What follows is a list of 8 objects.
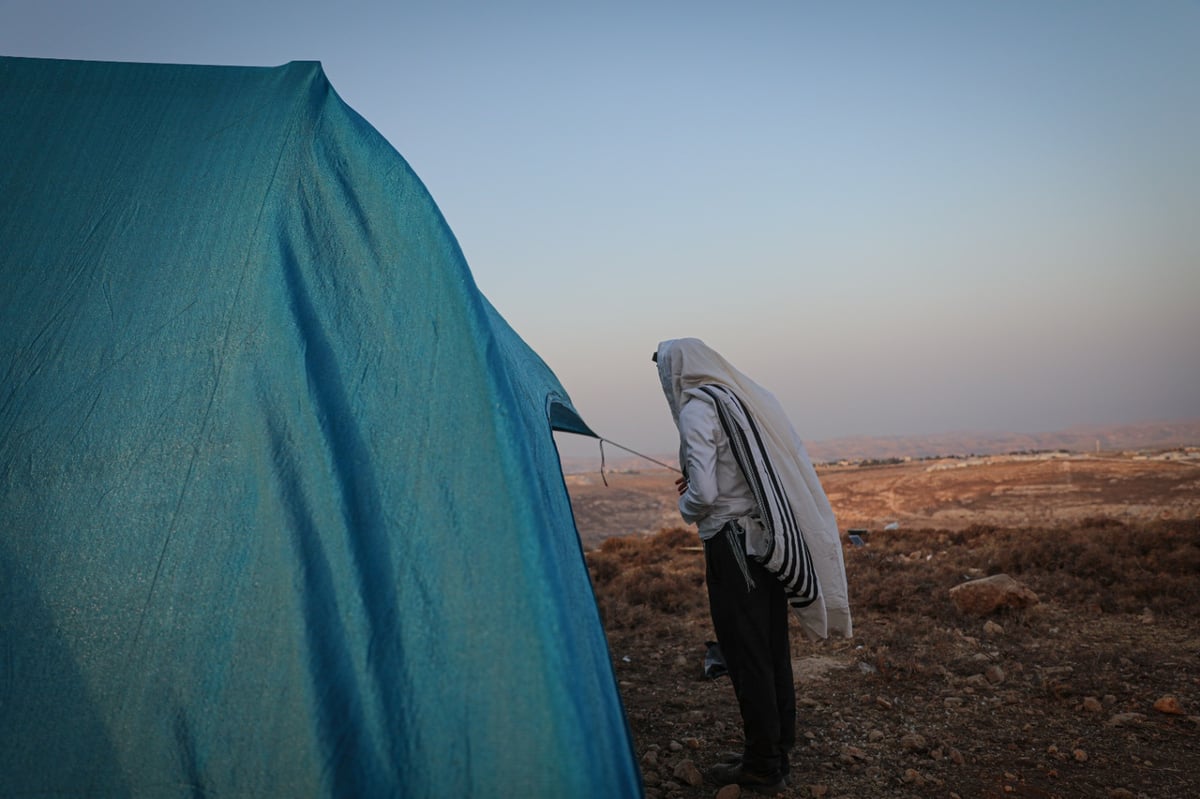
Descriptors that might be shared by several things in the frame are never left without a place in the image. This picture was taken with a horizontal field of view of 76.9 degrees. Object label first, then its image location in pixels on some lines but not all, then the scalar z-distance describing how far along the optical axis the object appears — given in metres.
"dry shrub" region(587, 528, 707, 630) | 7.14
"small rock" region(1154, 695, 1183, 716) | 4.09
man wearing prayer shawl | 3.36
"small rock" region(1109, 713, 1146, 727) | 4.02
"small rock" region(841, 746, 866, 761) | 3.77
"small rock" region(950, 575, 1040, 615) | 6.26
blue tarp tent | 2.21
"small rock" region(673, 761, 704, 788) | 3.51
